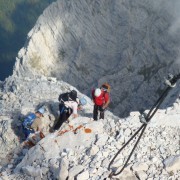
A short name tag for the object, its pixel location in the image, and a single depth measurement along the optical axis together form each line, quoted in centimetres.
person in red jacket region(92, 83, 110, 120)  1440
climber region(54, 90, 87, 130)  1495
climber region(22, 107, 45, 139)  1603
